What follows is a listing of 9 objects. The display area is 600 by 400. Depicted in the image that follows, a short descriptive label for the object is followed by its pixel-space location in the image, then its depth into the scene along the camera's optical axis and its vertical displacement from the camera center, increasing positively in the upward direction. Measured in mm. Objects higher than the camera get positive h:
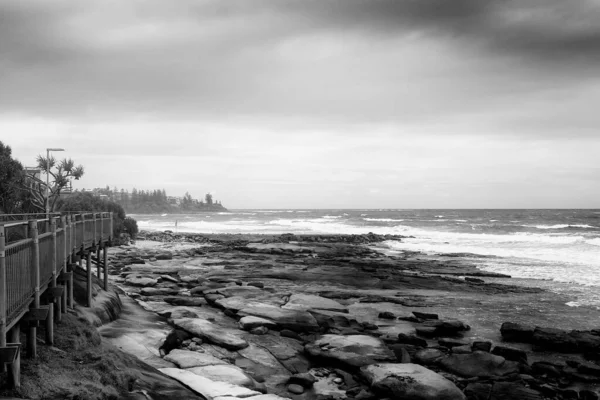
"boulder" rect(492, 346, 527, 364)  15219 -4703
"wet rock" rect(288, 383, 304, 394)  12586 -4703
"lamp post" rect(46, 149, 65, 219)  35659 +3127
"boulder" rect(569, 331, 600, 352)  16344 -4699
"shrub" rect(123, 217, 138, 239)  66875 -2901
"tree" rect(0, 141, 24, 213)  37312 +1902
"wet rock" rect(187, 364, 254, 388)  12125 -4232
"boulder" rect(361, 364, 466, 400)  11812 -4436
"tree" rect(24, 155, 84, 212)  39531 +2515
